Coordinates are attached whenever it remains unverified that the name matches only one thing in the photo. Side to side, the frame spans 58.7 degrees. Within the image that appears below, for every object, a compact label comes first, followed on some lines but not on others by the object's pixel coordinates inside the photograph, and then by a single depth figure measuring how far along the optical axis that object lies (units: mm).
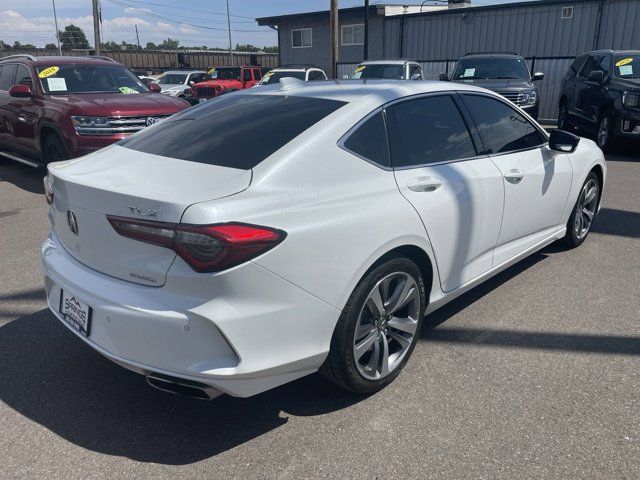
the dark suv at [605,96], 10055
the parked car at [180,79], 22906
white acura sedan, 2363
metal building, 18812
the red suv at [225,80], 20188
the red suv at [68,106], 7383
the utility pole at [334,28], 20906
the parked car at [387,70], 15203
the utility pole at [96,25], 30219
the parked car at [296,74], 17594
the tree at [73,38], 98094
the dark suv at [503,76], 12234
